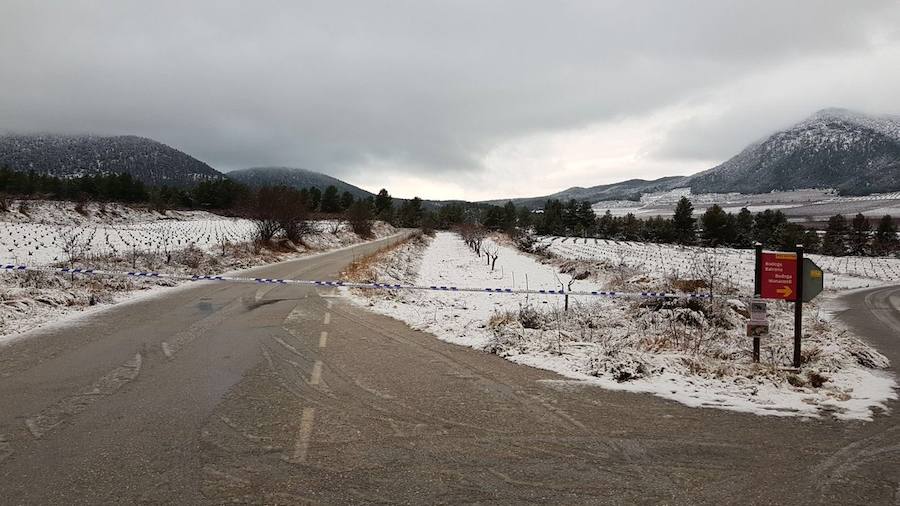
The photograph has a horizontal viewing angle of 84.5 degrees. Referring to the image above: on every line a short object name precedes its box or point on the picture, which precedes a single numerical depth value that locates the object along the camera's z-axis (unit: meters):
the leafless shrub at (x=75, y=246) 18.05
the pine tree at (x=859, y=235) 82.06
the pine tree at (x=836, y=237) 80.94
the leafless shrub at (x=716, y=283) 16.13
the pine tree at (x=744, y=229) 91.50
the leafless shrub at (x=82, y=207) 55.91
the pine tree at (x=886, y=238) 80.88
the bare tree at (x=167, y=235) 22.44
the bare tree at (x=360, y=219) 64.44
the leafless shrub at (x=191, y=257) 22.58
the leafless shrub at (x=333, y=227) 54.53
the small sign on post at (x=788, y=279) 7.52
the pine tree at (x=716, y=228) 89.76
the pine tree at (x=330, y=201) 115.31
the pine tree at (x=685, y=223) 91.19
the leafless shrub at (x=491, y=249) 46.52
